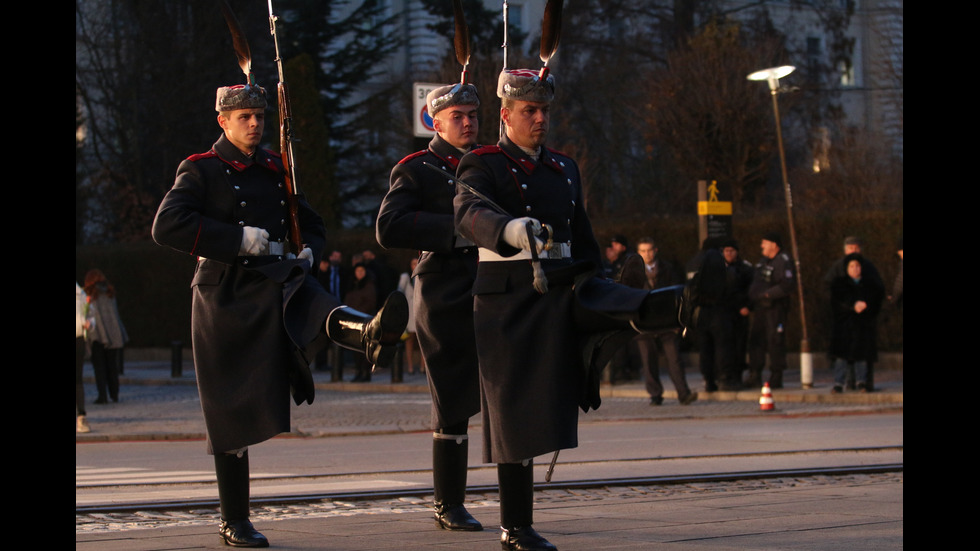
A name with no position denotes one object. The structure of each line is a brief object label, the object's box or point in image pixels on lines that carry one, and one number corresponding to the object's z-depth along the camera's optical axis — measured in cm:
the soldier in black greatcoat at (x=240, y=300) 682
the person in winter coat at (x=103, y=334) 1920
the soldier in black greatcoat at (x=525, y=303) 629
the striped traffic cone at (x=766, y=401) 1620
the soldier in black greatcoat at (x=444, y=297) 731
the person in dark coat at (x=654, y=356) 1709
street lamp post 1880
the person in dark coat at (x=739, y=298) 1823
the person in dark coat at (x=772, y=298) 1831
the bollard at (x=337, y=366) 2218
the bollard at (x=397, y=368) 2173
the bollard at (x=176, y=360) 2475
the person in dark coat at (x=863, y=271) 1797
